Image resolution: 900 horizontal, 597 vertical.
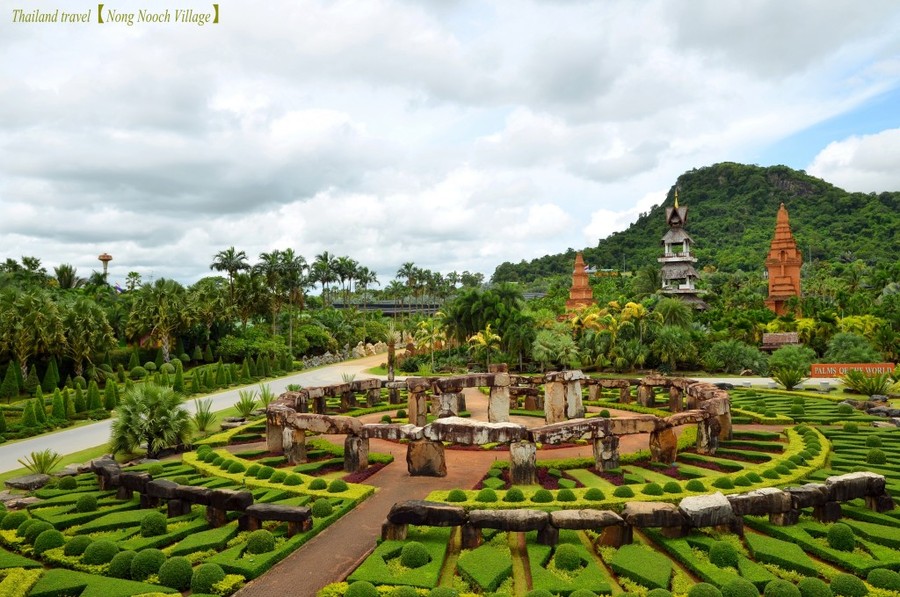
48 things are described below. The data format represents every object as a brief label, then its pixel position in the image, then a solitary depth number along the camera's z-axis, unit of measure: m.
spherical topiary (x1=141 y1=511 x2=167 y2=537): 18.70
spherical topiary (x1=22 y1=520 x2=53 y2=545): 18.41
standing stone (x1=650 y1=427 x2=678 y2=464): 26.53
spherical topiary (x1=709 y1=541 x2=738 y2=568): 16.20
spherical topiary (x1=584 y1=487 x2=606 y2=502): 20.66
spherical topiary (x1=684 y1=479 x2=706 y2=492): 21.20
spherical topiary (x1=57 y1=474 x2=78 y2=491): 24.08
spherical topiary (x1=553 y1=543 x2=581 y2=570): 16.27
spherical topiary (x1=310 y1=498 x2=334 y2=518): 20.12
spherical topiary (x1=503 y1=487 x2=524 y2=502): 20.52
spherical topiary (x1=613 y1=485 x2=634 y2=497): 20.86
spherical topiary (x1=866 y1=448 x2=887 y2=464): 24.64
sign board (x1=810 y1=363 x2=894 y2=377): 47.78
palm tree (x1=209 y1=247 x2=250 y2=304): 77.19
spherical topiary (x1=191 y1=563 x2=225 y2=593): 15.34
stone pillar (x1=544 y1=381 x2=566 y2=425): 35.19
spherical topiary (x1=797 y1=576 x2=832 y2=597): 14.14
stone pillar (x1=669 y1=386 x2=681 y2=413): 38.62
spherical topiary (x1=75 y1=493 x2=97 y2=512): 21.02
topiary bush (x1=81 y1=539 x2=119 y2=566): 16.80
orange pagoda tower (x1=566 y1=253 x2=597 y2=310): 95.19
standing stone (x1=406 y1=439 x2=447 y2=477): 25.12
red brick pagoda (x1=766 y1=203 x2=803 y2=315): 86.56
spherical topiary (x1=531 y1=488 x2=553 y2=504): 20.50
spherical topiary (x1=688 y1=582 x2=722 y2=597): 13.91
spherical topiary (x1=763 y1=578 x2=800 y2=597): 14.10
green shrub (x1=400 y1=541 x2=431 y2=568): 16.59
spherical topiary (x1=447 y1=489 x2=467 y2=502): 20.55
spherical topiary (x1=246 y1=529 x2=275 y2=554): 17.38
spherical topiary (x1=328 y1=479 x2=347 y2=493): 22.45
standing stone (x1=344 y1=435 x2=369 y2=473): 26.47
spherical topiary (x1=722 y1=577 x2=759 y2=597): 14.23
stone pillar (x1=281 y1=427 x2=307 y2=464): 28.08
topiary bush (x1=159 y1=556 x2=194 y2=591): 15.68
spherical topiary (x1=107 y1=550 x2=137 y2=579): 16.22
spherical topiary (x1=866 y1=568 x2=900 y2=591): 14.66
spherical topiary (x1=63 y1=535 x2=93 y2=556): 17.39
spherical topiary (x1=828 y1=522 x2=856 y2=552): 17.00
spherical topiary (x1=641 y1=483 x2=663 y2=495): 21.09
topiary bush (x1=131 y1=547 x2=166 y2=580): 16.05
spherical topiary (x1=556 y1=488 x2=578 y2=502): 20.67
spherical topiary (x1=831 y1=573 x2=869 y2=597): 14.31
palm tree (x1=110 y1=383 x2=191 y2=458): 29.06
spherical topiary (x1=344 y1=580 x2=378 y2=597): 14.41
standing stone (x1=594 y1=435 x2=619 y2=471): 25.27
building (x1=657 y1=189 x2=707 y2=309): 91.12
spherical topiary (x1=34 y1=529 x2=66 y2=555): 17.70
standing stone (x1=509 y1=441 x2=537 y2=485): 23.70
